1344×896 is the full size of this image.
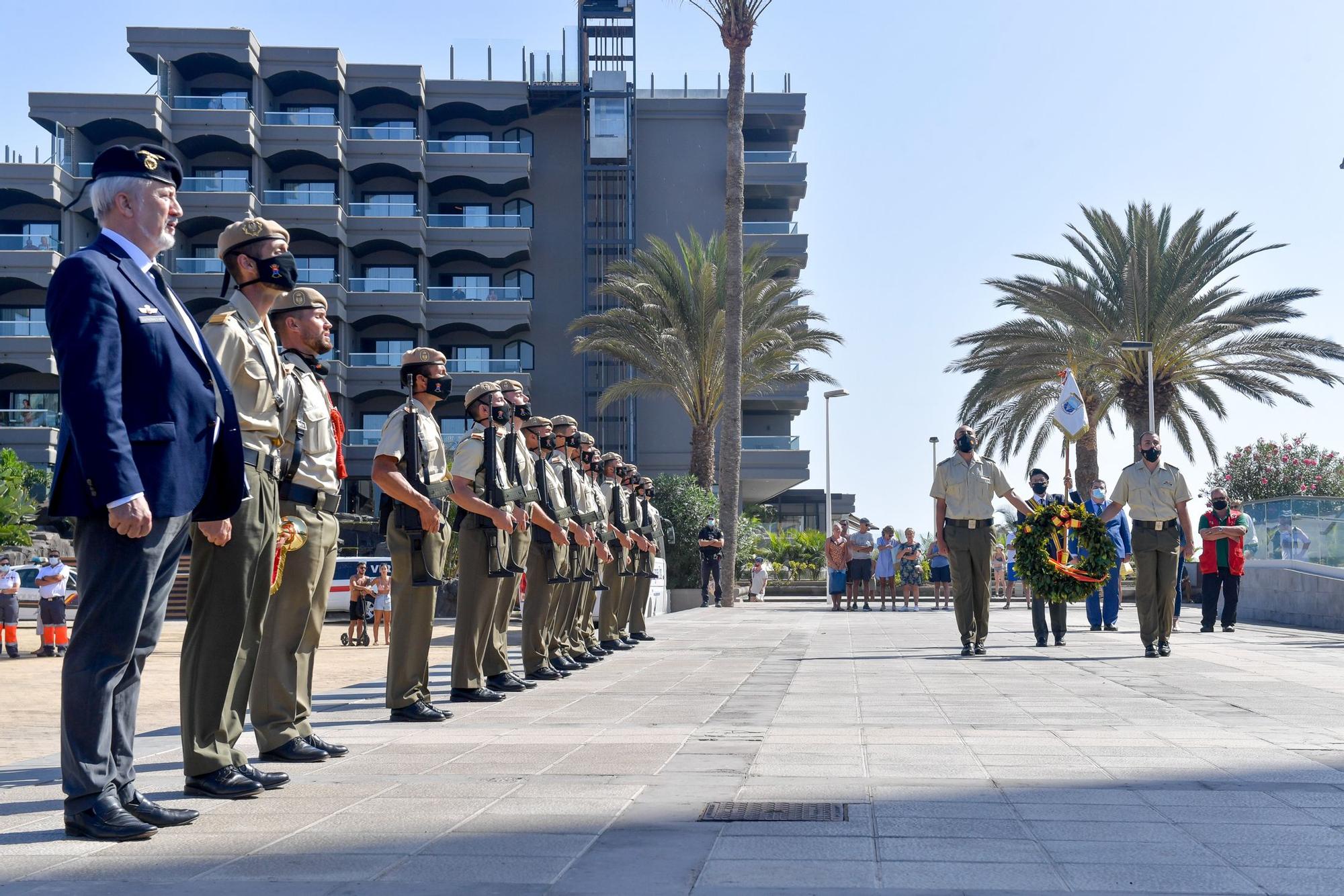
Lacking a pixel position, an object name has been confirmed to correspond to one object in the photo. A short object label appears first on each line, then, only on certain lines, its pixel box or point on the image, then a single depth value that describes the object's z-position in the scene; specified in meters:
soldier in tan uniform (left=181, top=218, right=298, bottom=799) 5.43
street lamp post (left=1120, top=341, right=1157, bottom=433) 29.61
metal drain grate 4.88
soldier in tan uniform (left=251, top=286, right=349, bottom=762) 6.27
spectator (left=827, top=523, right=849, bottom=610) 29.38
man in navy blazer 4.45
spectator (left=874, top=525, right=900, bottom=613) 30.22
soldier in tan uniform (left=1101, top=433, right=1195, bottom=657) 13.13
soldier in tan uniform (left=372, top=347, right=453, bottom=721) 7.82
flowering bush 44.41
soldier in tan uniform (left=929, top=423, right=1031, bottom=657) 13.09
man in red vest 18.52
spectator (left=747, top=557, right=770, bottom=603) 36.78
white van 34.94
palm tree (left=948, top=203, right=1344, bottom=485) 32.34
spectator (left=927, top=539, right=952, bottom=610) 29.92
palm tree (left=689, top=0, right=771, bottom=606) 31.34
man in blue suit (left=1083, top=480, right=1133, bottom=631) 18.44
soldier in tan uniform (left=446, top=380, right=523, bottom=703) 9.03
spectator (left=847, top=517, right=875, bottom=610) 29.23
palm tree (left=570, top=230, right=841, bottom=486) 37.88
